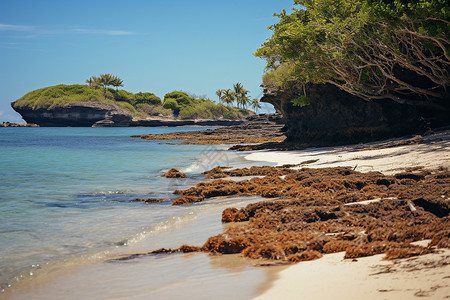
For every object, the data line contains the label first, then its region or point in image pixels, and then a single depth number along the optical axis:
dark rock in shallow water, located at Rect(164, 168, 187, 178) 16.10
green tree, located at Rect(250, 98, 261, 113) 152.18
